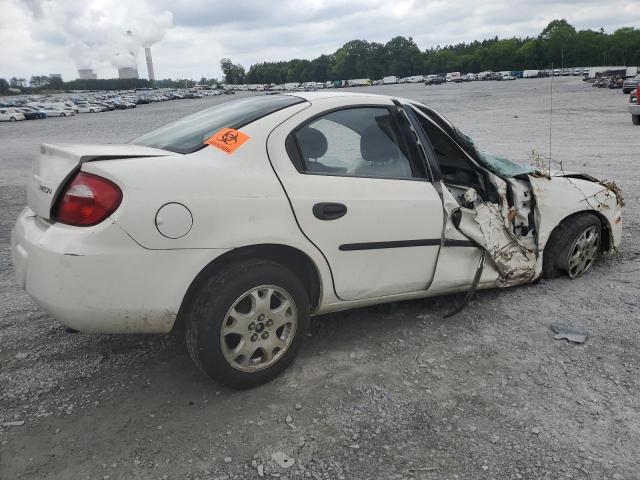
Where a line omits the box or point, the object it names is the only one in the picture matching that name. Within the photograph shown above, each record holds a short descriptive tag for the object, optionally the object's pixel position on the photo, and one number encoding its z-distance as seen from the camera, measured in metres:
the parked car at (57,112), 50.91
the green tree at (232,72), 173.62
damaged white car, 2.52
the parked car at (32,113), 47.91
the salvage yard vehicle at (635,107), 16.23
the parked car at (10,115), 45.56
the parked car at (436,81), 105.31
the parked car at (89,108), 58.62
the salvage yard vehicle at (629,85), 31.72
